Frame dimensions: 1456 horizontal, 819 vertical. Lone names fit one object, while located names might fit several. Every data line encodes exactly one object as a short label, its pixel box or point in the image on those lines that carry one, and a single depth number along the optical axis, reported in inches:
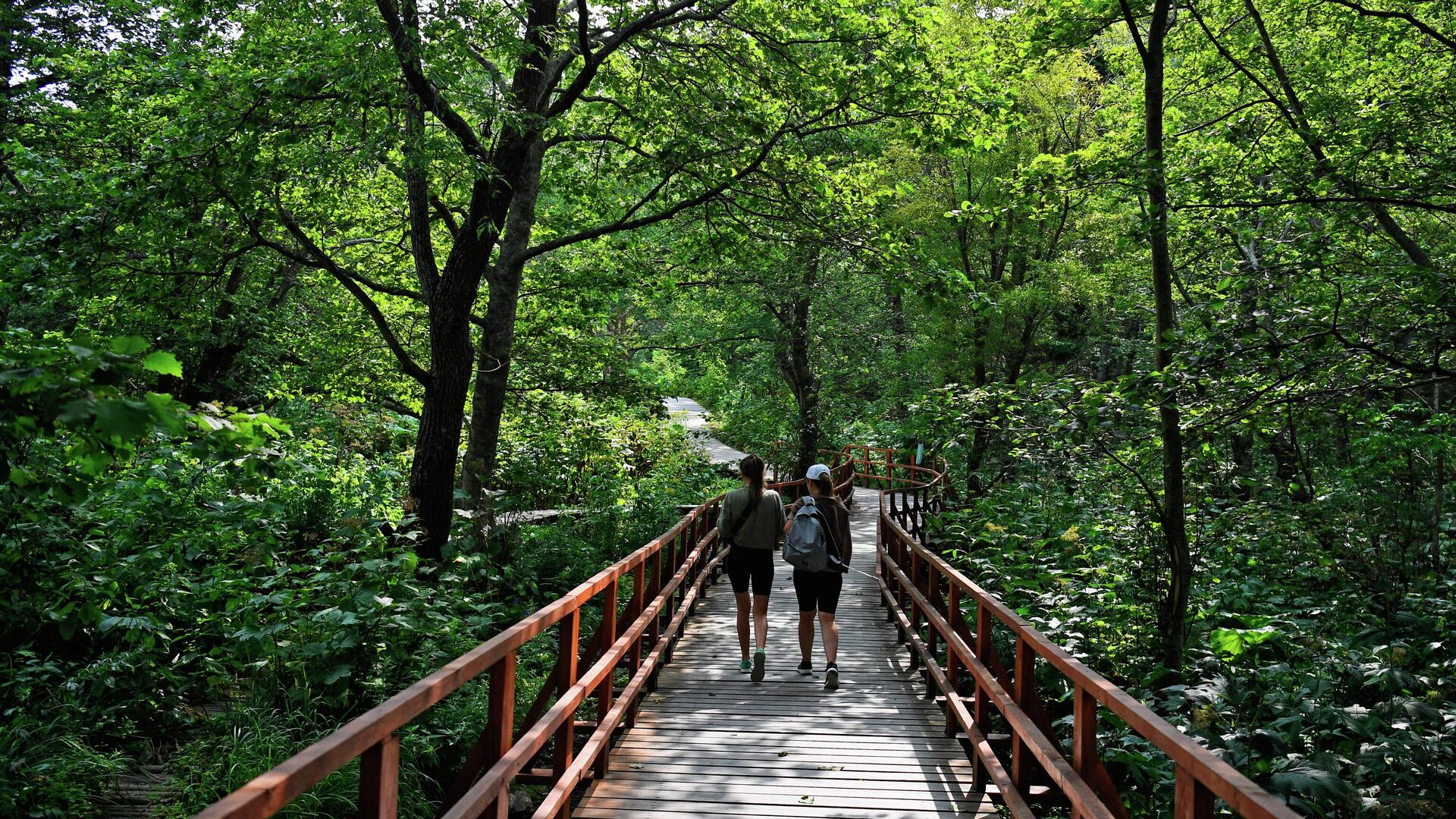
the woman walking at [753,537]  298.0
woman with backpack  291.0
